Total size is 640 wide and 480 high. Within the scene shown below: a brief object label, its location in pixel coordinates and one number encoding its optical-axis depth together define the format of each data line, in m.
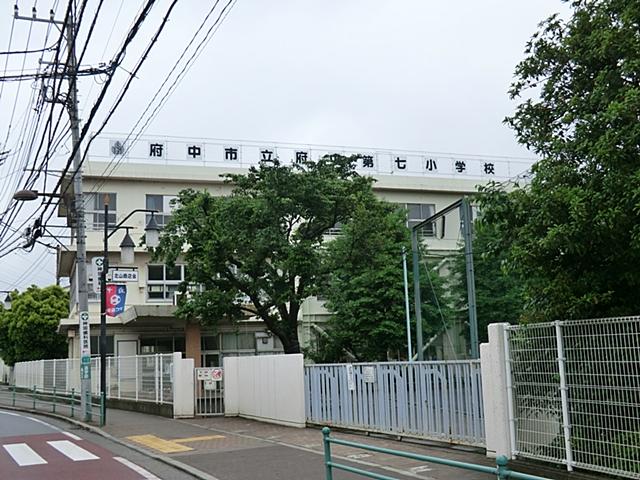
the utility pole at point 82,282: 21.17
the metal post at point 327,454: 7.61
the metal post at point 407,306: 18.02
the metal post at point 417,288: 16.31
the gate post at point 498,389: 10.30
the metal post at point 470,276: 13.87
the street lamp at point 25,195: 19.41
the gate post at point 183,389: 21.50
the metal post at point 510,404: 10.23
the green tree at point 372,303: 24.28
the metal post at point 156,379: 23.30
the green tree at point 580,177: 7.92
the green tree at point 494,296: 25.88
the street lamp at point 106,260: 19.08
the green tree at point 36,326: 46.34
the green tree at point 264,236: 22.48
